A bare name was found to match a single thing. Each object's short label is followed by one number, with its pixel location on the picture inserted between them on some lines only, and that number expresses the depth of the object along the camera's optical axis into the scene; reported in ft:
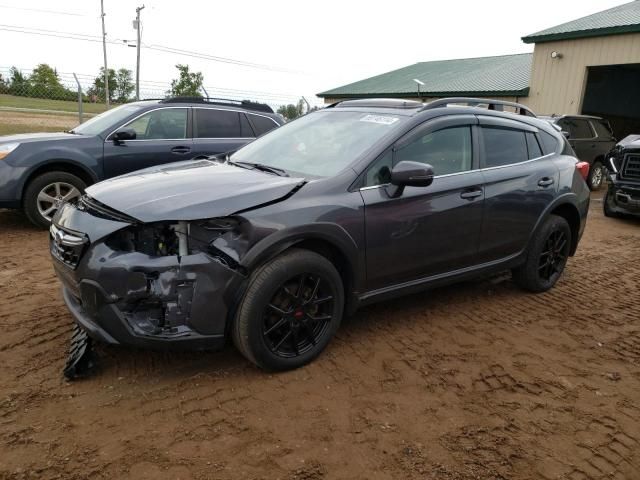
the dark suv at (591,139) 38.40
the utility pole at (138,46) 121.19
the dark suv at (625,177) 27.55
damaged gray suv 9.09
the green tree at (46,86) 59.02
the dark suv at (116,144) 19.98
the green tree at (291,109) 67.81
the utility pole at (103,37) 134.92
